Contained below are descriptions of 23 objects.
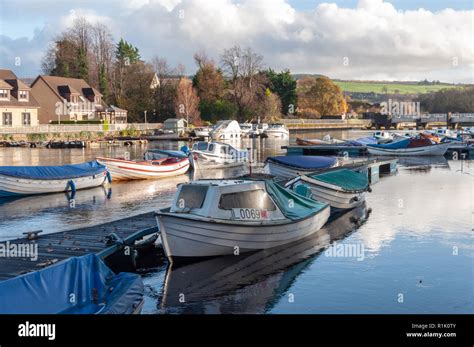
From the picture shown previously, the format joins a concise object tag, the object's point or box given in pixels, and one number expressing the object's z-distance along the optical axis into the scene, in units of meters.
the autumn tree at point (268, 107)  140.59
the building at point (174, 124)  110.50
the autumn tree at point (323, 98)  176.75
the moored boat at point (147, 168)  45.93
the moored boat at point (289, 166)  40.72
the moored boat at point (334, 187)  30.59
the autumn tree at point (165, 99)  121.75
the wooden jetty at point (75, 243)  19.00
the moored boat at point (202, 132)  102.67
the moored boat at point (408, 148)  70.38
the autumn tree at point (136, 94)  118.50
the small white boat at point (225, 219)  21.03
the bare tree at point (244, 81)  137.25
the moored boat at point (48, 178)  37.44
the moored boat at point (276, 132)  120.00
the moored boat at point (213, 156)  55.12
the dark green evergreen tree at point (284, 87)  151.38
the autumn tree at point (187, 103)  119.75
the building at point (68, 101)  106.38
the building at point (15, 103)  93.00
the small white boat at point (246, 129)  115.25
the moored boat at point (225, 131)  101.50
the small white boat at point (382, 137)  85.61
